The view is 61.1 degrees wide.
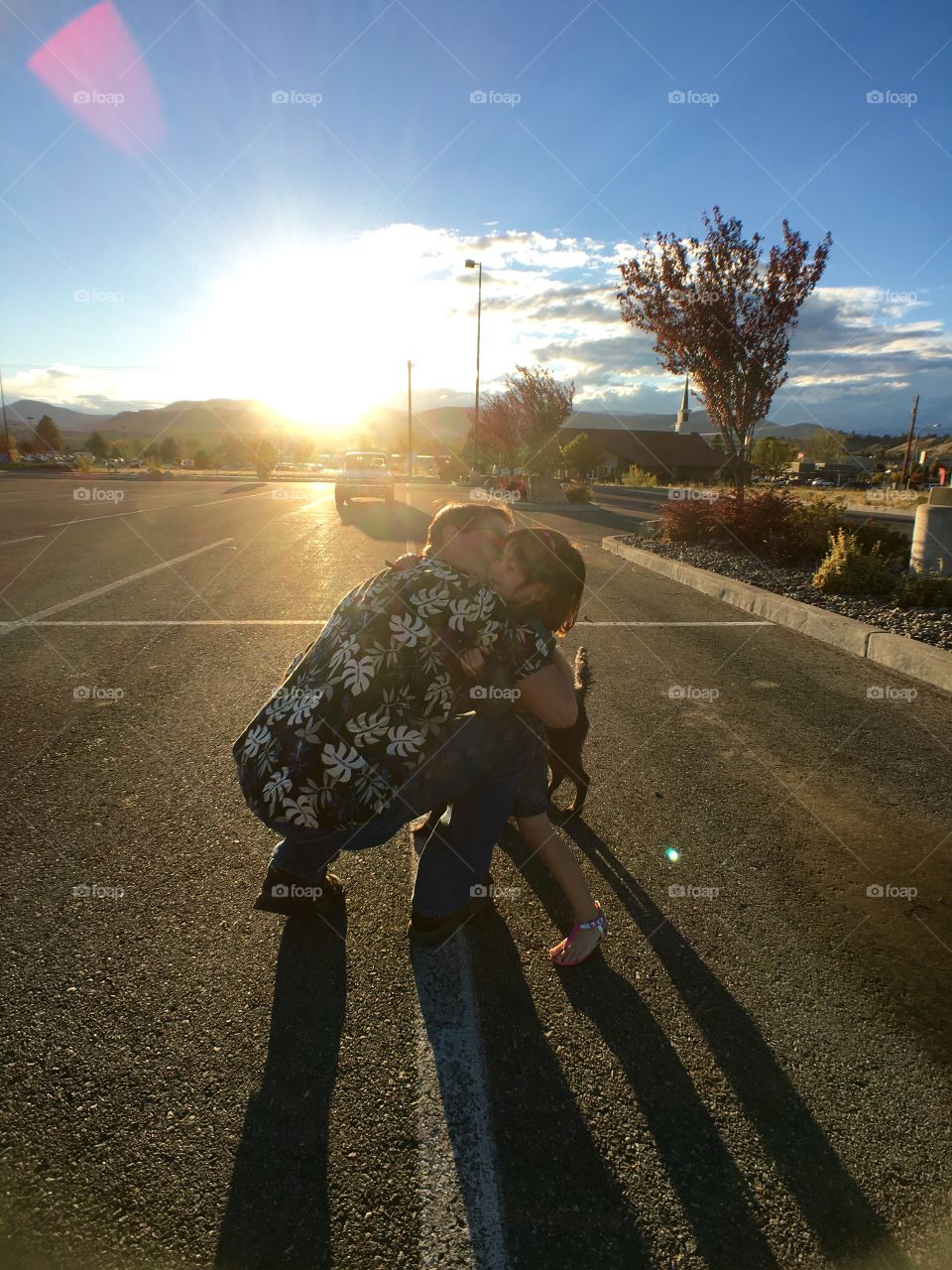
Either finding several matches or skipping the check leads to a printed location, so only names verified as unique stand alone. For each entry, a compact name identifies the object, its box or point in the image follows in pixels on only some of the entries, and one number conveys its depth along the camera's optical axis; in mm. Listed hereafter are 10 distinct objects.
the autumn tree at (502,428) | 52469
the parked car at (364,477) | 24906
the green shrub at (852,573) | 9062
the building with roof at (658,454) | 79250
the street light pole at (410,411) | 64575
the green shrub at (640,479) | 55719
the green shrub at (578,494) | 31922
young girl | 2748
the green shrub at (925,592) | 8062
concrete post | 9141
